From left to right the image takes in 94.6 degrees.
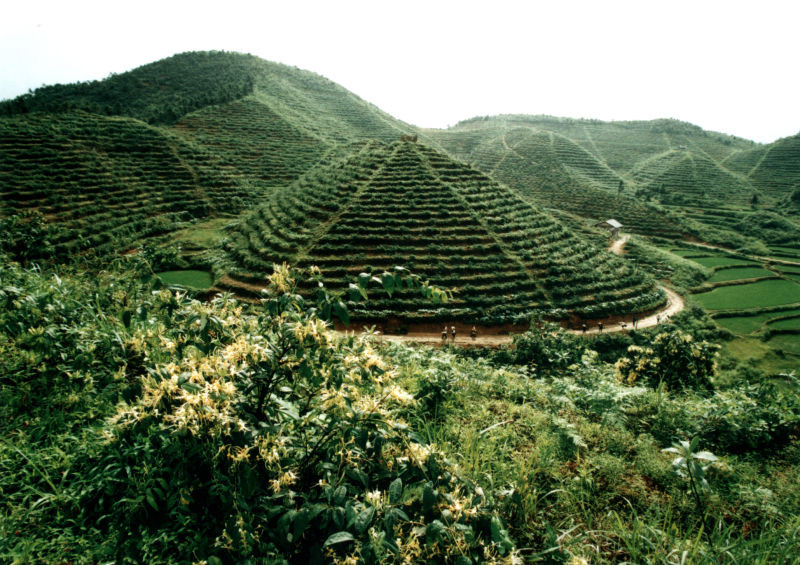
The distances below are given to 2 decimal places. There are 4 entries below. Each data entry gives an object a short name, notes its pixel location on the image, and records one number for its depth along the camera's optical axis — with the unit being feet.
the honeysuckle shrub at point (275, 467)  6.31
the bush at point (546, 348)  53.67
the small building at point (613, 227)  142.75
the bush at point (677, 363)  36.76
